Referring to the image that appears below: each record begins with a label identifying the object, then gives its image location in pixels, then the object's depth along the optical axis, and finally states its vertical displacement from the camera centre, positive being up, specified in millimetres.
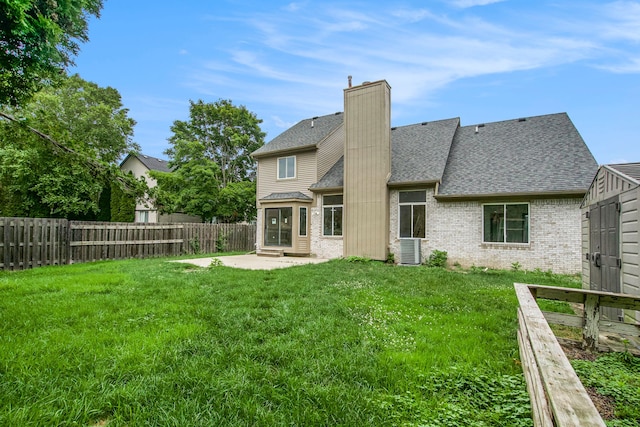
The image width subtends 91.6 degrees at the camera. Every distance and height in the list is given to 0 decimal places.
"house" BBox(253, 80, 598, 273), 10039 +1338
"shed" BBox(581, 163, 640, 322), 3604 -85
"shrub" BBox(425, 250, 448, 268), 11026 -1234
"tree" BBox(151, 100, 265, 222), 20219 +4648
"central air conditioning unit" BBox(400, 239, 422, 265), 11367 -1009
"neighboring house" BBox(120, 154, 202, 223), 23547 +4256
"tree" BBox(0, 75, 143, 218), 19172 +3459
